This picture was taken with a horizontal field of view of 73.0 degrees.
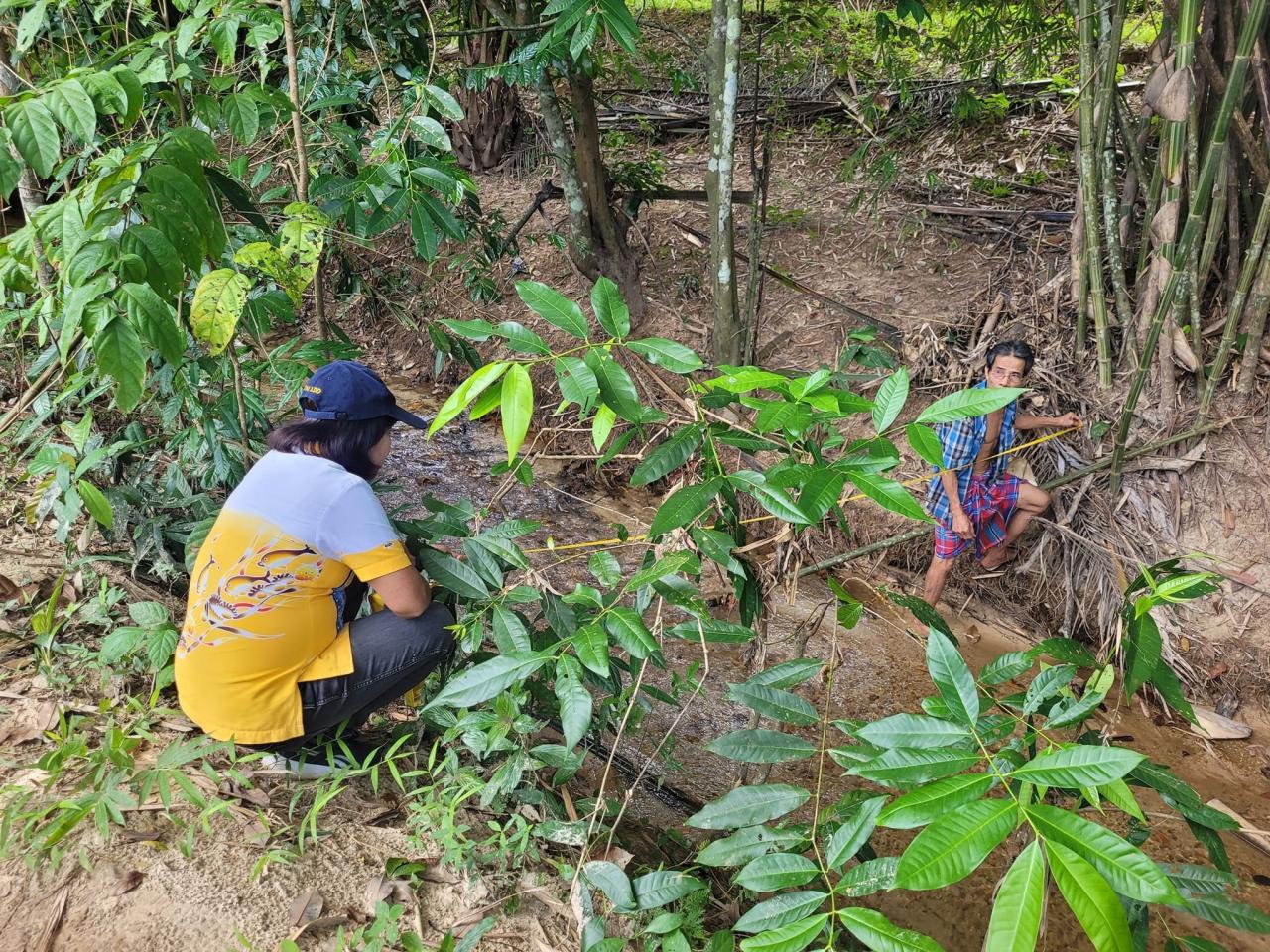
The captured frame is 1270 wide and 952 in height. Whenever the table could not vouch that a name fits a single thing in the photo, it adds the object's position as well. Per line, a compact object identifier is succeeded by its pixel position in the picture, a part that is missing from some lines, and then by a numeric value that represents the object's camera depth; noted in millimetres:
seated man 3238
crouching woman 1910
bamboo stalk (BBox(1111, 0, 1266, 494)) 2580
